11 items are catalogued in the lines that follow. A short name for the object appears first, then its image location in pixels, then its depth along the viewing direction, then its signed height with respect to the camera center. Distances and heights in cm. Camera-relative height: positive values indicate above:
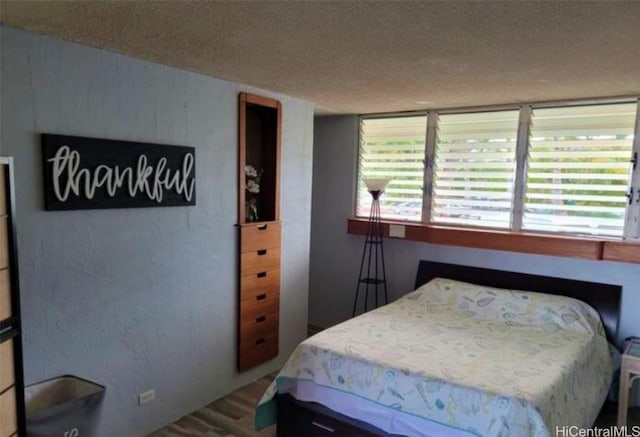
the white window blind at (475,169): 365 +10
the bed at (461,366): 212 -100
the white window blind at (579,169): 322 +11
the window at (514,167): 324 +12
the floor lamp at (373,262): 423 -82
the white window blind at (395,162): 411 +16
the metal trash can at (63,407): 196 -112
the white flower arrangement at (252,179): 343 -3
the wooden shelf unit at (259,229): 330 -41
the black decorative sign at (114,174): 219 -1
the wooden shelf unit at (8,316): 153 -52
